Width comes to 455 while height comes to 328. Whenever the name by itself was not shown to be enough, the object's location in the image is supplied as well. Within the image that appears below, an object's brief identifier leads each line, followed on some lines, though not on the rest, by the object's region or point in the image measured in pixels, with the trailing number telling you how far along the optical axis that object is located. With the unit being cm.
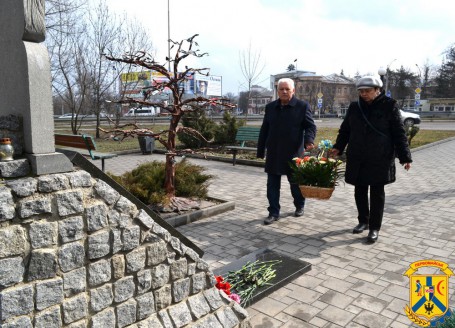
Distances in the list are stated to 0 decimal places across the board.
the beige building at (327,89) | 6206
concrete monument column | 195
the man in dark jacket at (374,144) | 437
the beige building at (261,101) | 8394
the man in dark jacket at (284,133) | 520
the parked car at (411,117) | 2559
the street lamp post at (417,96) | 3485
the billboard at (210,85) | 4819
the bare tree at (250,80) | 2562
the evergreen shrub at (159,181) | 547
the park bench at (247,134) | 1142
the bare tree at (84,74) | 1582
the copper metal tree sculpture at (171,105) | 525
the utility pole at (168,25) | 2210
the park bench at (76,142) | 689
